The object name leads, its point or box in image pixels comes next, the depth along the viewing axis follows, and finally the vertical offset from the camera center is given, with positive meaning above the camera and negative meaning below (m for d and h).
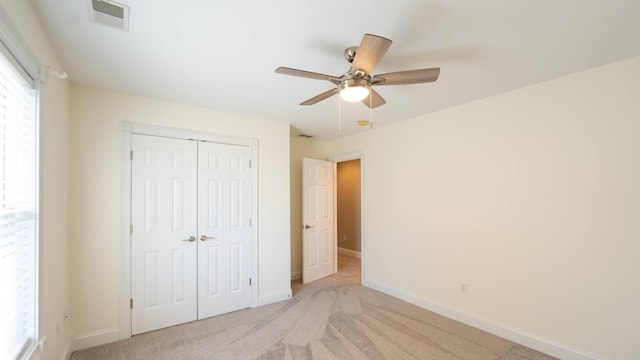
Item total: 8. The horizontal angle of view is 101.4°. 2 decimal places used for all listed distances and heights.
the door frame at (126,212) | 2.59 -0.26
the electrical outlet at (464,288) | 2.92 -1.18
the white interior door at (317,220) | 4.27 -0.60
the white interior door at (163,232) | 2.70 -0.51
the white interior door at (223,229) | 3.07 -0.53
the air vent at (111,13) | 1.42 +0.98
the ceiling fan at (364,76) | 1.50 +0.70
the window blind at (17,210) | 1.31 -0.13
